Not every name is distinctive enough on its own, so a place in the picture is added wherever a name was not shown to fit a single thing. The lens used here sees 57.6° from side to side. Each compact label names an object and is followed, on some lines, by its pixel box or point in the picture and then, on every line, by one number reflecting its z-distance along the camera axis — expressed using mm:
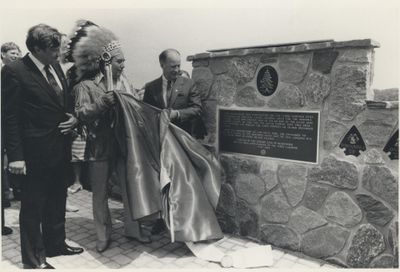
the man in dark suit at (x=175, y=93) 3754
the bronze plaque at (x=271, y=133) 3314
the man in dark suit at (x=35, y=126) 2971
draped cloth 3367
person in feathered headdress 3504
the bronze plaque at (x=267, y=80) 3523
